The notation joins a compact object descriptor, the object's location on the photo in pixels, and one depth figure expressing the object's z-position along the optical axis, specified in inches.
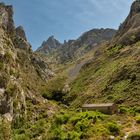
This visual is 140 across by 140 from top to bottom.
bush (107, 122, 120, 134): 924.9
